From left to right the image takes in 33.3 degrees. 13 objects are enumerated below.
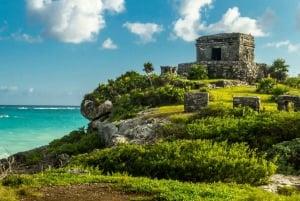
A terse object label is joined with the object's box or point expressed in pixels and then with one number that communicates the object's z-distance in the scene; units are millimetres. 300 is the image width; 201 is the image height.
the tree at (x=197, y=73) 40969
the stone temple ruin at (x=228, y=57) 43000
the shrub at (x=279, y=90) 34438
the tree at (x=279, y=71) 44938
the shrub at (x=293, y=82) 40194
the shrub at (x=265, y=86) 35938
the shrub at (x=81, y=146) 28094
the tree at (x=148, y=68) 38675
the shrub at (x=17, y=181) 14409
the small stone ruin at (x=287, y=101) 25484
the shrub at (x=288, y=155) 17844
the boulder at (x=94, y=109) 34344
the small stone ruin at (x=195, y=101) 26062
